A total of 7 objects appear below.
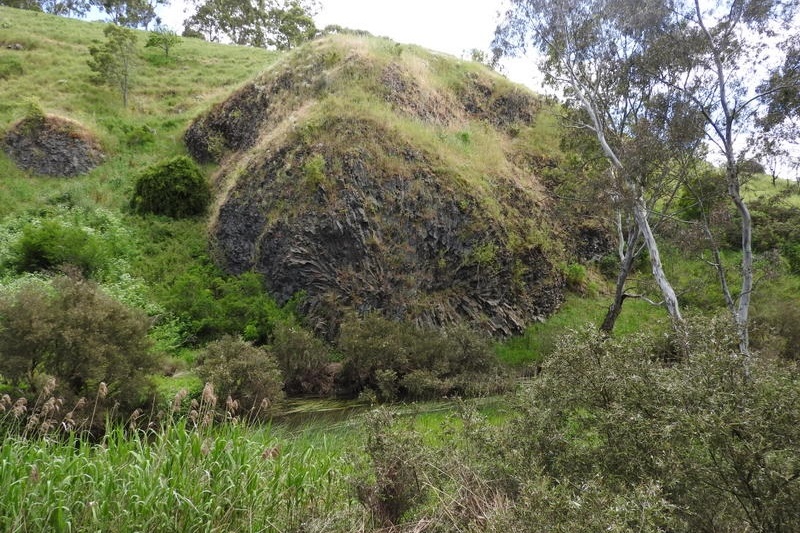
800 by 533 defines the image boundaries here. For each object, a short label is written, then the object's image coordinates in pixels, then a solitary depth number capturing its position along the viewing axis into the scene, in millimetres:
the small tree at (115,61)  29297
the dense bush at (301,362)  13062
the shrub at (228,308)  14875
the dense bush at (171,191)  20969
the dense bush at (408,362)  12727
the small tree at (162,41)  38684
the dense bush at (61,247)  16062
